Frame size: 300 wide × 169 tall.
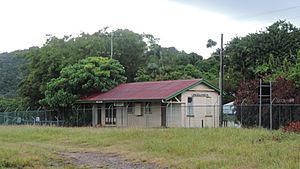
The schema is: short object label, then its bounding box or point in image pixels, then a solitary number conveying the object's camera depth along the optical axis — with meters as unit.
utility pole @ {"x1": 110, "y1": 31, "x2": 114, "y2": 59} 60.71
